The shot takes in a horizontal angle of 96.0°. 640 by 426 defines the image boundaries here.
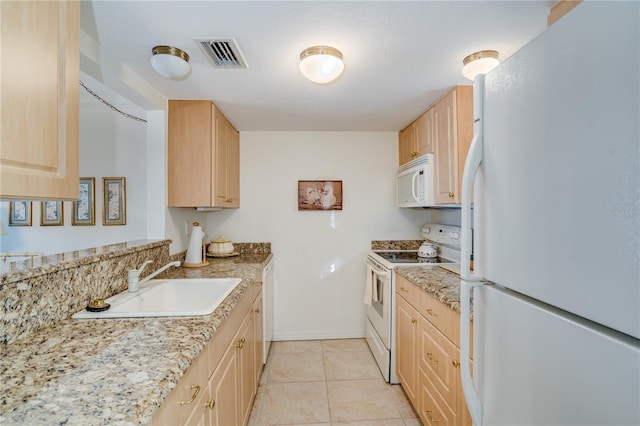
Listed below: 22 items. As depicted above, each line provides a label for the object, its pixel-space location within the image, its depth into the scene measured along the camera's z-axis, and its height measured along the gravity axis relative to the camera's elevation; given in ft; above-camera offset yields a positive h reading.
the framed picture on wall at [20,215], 8.24 -0.04
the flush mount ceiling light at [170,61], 4.80 +2.57
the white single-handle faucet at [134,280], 5.08 -1.19
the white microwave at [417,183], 7.43 +0.84
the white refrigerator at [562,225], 1.53 -0.08
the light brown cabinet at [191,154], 7.22 +1.50
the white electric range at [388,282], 7.47 -1.93
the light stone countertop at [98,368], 2.09 -1.42
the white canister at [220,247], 8.88 -1.05
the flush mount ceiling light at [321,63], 4.77 +2.53
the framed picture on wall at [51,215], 8.27 -0.04
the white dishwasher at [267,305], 8.18 -2.79
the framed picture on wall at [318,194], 9.98 +0.66
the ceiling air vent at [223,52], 4.62 +2.76
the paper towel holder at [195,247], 7.41 -0.89
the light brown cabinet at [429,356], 4.58 -2.75
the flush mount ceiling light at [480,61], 5.03 +2.67
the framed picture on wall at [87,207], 8.34 +0.19
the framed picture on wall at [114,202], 8.36 +0.33
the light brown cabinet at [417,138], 7.67 +2.21
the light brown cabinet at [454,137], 6.31 +1.69
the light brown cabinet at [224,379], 2.87 -2.23
